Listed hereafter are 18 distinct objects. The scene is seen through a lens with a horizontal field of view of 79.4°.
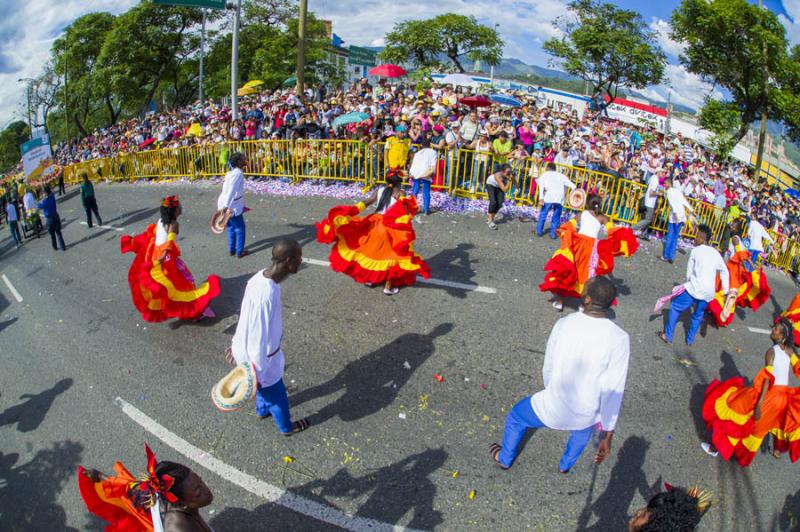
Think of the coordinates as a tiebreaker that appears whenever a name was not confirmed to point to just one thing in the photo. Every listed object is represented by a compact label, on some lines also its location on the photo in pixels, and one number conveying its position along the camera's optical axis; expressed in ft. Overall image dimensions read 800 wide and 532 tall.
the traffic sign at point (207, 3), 38.35
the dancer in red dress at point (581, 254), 20.76
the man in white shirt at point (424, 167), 32.63
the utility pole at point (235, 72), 47.75
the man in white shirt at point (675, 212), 29.22
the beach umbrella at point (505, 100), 65.10
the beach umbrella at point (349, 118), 46.23
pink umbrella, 67.53
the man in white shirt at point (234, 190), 26.02
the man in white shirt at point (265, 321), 12.12
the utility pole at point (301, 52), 61.52
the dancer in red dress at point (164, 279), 20.06
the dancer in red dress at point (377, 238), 21.74
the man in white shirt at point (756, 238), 30.50
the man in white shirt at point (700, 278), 19.04
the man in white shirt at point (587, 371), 10.51
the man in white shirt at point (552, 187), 29.53
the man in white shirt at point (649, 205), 32.63
